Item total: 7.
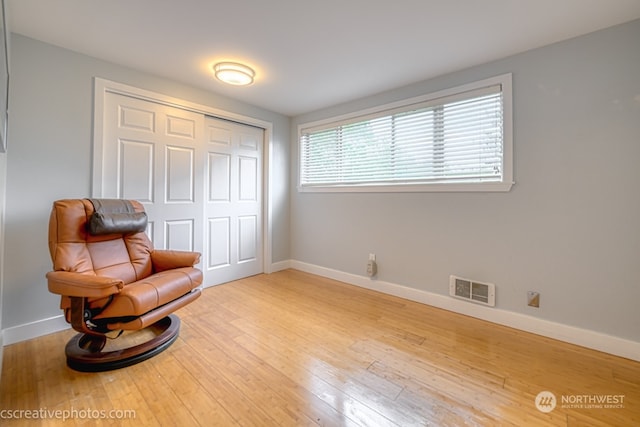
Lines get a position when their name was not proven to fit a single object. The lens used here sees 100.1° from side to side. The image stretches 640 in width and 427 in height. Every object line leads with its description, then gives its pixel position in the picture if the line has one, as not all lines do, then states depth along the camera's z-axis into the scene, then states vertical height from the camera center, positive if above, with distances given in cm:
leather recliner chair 162 -44
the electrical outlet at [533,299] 217 -66
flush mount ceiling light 245 +135
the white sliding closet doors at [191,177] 253 +42
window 235 +78
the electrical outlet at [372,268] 316 -60
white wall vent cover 238 -67
